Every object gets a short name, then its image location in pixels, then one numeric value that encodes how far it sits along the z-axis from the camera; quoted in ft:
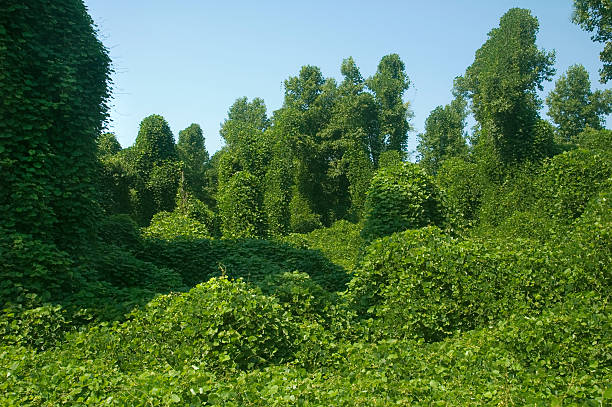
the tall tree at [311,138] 93.35
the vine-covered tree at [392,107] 96.48
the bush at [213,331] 13.65
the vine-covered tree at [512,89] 57.41
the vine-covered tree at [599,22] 46.68
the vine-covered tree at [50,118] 19.31
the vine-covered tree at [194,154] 111.65
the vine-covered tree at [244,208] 55.36
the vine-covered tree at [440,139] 102.22
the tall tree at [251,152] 75.36
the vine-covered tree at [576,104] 109.29
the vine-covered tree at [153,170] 66.39
